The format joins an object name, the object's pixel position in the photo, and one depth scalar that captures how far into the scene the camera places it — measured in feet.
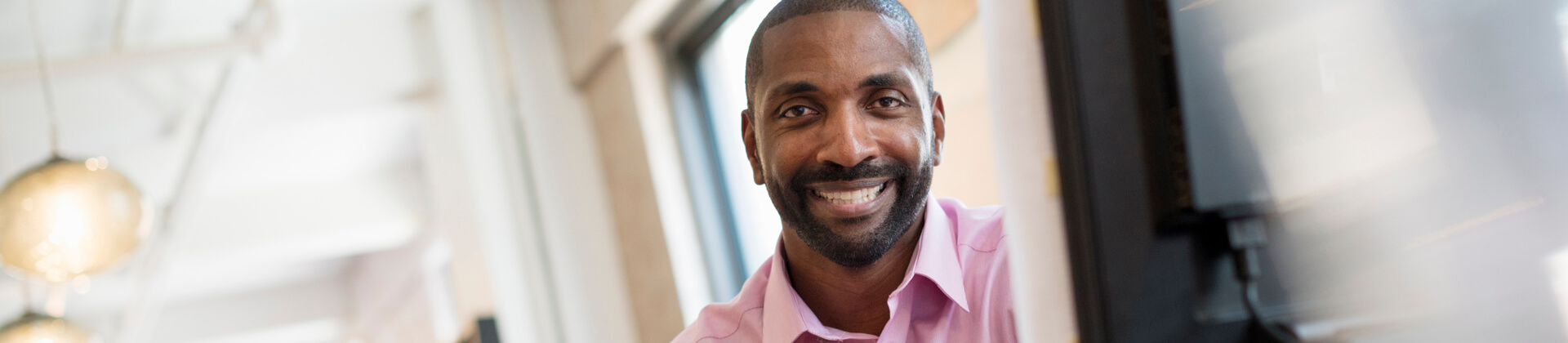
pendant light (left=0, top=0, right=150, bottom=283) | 7.69
